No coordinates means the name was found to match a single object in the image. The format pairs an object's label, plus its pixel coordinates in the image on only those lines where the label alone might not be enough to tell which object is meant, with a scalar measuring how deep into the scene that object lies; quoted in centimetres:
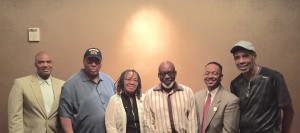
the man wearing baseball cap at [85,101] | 213
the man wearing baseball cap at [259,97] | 203
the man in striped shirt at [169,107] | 199
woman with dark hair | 204
